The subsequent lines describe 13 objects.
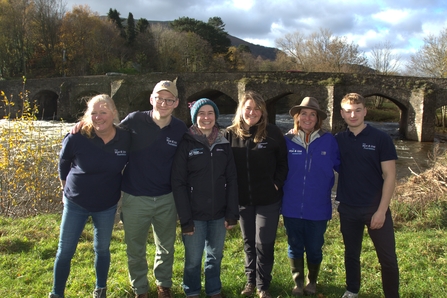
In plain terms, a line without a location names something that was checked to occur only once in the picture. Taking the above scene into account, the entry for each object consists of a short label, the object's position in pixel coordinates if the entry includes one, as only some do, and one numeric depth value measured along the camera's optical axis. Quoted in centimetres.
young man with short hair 313
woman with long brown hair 333
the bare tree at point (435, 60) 2989
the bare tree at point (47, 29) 3922
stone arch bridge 1981
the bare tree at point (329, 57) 3659
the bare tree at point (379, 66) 4256
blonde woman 310
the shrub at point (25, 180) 721
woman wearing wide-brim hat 341
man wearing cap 323
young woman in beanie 316
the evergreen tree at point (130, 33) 4578
